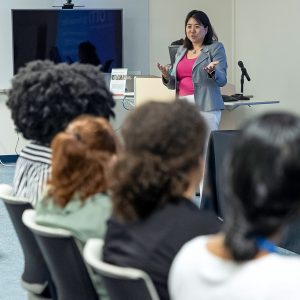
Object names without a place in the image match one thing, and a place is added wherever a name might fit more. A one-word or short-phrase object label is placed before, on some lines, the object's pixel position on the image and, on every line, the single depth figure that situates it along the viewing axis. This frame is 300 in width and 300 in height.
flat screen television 10.19
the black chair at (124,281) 2.11
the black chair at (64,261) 2.55
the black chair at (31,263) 3.08
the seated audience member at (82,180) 2.62
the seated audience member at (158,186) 2.16
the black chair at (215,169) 5.84
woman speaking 7.00
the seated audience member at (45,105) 3.11
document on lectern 9.71
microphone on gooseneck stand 9.59
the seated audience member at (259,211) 1.54
